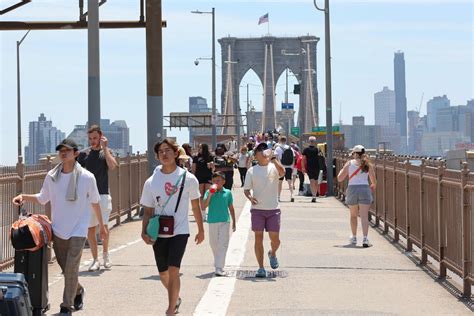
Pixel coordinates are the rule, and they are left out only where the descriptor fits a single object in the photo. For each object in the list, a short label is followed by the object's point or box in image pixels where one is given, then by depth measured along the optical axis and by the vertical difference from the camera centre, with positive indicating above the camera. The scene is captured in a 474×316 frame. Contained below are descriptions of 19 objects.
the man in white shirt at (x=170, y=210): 9.52 -0.59
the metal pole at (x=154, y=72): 22.22 +1.64
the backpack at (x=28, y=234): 8.96 -0.75
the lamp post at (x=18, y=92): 49.56 +2.83
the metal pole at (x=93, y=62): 18.66 +1.57
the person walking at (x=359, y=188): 16.75 -0.72
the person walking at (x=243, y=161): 34.69 -0.52
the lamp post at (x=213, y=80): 53.16 +3.69
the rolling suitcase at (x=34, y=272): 9.09 -1.09
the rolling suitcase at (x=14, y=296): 6.59 -0.95
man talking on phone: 13.27 -0.21
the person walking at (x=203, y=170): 20.20 -0.46
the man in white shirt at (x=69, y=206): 9.76 -0.55
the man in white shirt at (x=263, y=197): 13.11 -0.65
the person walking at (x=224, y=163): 20.89 -0.36
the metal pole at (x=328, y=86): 33.25 +1.98
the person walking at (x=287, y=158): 28.72 -0.38
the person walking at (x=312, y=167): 28.53 -0.63
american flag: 98.25 +12.03
